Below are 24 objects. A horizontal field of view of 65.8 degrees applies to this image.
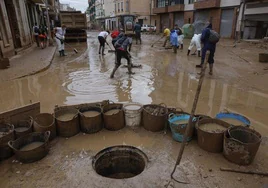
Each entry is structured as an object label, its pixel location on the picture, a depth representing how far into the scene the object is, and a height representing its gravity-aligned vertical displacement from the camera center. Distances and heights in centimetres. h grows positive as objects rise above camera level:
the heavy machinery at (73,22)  1769 +37
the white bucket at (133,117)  396 -167
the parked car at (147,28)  3876 -50
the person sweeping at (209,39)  695 -48
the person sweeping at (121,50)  707 -79
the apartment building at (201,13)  2292 +145
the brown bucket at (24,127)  339 -163
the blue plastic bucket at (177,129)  343 -167
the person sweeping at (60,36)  1091 -46
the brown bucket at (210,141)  318 -173
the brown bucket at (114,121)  383 -169
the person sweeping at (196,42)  1080 -90
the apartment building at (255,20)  1872 +31
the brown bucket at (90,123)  376 -169
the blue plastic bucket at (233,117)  363 -161
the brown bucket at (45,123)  349 -163
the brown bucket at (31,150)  302 -173
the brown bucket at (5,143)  310 -166
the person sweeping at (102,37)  1189 -60
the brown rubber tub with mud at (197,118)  357 -157
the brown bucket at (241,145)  288 -167
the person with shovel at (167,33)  1472 -55
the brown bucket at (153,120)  378 -167
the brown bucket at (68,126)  364 -169
